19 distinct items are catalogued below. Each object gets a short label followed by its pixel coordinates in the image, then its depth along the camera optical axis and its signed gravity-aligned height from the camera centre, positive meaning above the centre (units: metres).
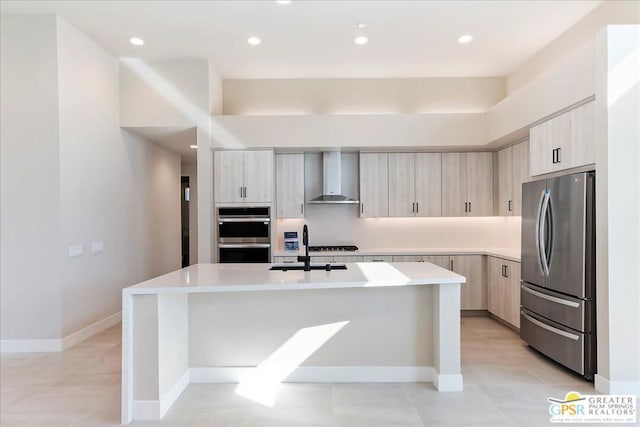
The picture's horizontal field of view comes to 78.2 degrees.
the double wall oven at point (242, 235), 5.29 -0.28
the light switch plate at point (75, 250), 4.23 -0.39
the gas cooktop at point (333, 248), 5.57 -0.50
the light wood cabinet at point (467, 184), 5.61 +0.42
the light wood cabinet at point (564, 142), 3.21 +0.65
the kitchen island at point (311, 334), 3.21 -0.98
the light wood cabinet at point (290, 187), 5.64 +0.39
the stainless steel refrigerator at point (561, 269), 3.10 -0.48
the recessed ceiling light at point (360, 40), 4.50 +2.01
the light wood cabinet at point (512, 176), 4.79 +0.49
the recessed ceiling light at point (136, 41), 4.50 +2.01
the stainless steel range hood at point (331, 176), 5.64 +0.54
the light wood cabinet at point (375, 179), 5.67 +0.50
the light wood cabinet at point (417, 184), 5.64 +0.43
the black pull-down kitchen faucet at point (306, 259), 3.31 -0.38
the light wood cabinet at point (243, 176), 5.32 +0.52
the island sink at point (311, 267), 3.42 -0.47
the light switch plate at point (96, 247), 4.61 -0.39
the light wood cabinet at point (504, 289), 4.52 -0.93
